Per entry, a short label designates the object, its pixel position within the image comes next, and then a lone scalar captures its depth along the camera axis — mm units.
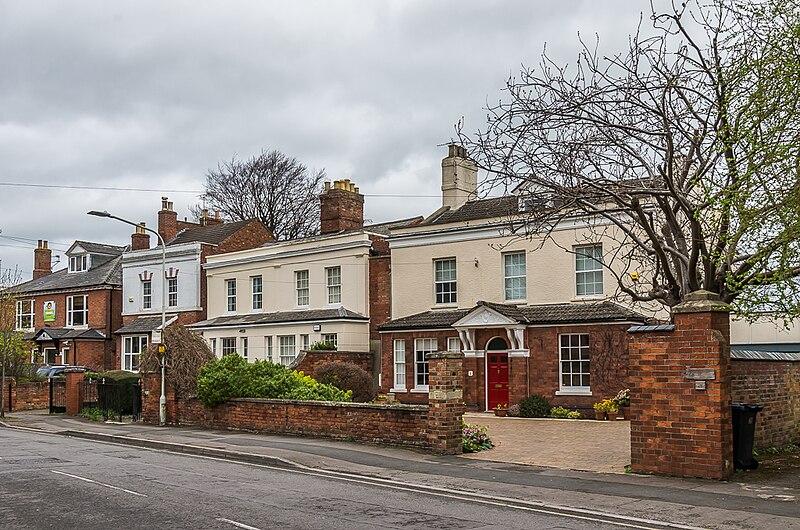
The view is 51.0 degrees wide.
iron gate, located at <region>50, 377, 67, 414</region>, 32031
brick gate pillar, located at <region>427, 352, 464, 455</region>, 17359
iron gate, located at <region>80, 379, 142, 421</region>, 27484
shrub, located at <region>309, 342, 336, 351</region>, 34188
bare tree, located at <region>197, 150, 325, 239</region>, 57656
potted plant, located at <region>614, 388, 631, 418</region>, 25812
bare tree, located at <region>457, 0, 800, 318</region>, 12391
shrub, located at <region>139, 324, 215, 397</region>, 25266
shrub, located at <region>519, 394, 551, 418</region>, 27641
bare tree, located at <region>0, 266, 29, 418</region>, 31359
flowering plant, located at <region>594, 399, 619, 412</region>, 26130
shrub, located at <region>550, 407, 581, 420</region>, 27062
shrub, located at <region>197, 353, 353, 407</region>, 22812
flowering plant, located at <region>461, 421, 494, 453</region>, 17891
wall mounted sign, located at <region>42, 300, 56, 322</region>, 51125
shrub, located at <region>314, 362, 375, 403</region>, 30000
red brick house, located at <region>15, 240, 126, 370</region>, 47625
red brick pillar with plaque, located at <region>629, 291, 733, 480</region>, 13562
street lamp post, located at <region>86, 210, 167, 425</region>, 25156
